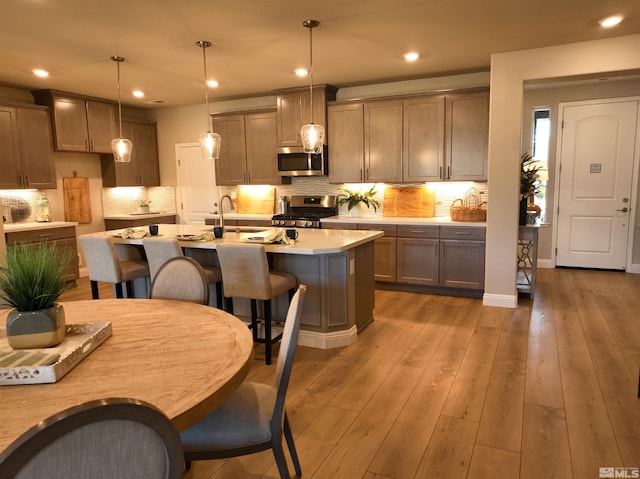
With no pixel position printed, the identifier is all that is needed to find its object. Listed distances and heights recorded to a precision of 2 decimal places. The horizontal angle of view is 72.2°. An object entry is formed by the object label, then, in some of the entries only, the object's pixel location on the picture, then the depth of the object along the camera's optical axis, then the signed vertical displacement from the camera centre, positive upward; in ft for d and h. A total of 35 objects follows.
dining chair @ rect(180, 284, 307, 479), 4.87 -2.67
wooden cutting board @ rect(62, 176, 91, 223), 20.22 -0.21
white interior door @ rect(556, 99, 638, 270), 19.21 +0.24
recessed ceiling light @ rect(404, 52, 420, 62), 14.29 +4.43
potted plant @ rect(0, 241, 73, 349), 4.63 -1.07
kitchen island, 11.18 -2.28
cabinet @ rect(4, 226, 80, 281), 16.74 -1.67
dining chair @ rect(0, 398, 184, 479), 2.39 -1.46
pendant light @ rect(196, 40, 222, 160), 12.34 +1.41
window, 20.61 +2.37
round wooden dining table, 3.73 -1.77
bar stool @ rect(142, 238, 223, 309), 10.79 -1.44
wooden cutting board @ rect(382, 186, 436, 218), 18.24 -0.47
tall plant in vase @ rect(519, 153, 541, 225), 15.47 +0.05
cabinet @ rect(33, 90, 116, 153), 18.57 +3.29
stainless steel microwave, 18.93 +1.28
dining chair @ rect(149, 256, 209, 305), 7.35 -1.51
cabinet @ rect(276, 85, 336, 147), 18.60 +3.51
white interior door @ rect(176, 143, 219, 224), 22.85 +0.48
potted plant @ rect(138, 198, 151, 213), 22.86 -0.62
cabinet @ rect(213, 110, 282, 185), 20.15 +2.06
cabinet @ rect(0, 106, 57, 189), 16.94 +1.88
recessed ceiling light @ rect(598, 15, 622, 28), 11.12 +4.25
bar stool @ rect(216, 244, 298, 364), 10.05 -1.96
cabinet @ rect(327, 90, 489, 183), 16.34 +2.01
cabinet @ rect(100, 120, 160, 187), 21.63 +1.60
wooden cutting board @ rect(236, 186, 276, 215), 21.42 -0.38
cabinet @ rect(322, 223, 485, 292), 15.74 -2.48
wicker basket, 16.24 -0.87
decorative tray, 4.13 -1.66
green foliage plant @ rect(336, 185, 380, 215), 18.98 -0.36
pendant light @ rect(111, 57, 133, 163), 13.11 +1.36
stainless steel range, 18.29 -0.91
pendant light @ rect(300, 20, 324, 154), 11.37 +1.47
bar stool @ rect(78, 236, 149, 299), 11.70 -1.88
